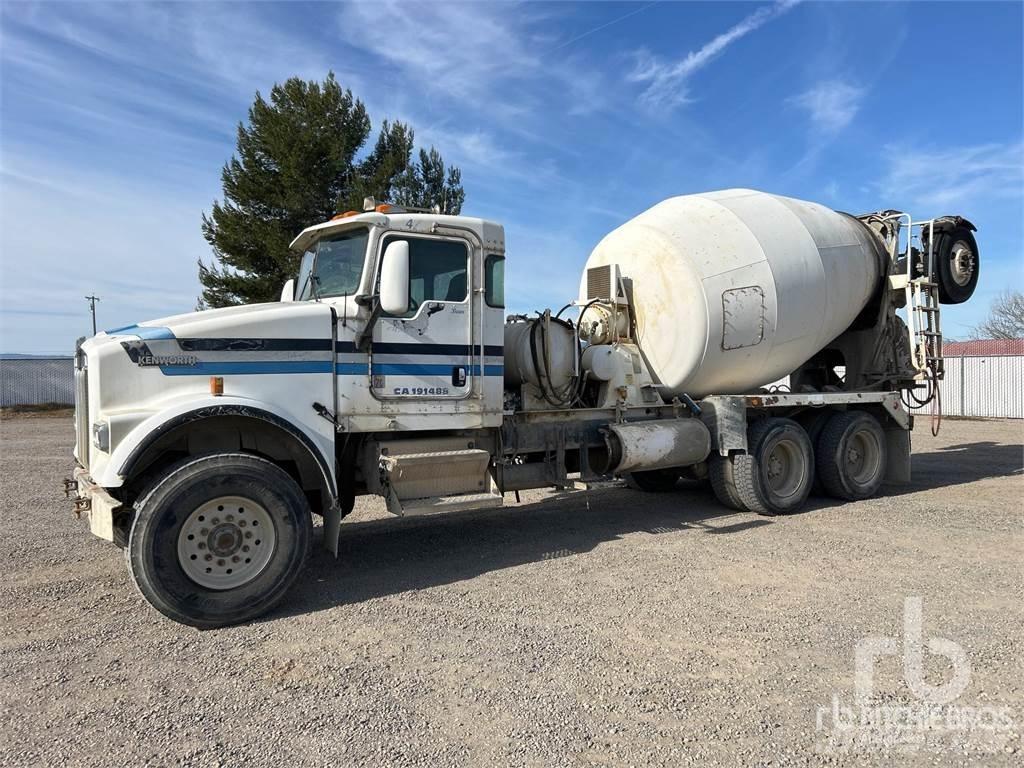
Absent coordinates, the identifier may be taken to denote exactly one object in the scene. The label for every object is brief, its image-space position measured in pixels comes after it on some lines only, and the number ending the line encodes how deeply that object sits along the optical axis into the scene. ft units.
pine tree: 63.57
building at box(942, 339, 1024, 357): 111.14
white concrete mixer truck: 16.55
